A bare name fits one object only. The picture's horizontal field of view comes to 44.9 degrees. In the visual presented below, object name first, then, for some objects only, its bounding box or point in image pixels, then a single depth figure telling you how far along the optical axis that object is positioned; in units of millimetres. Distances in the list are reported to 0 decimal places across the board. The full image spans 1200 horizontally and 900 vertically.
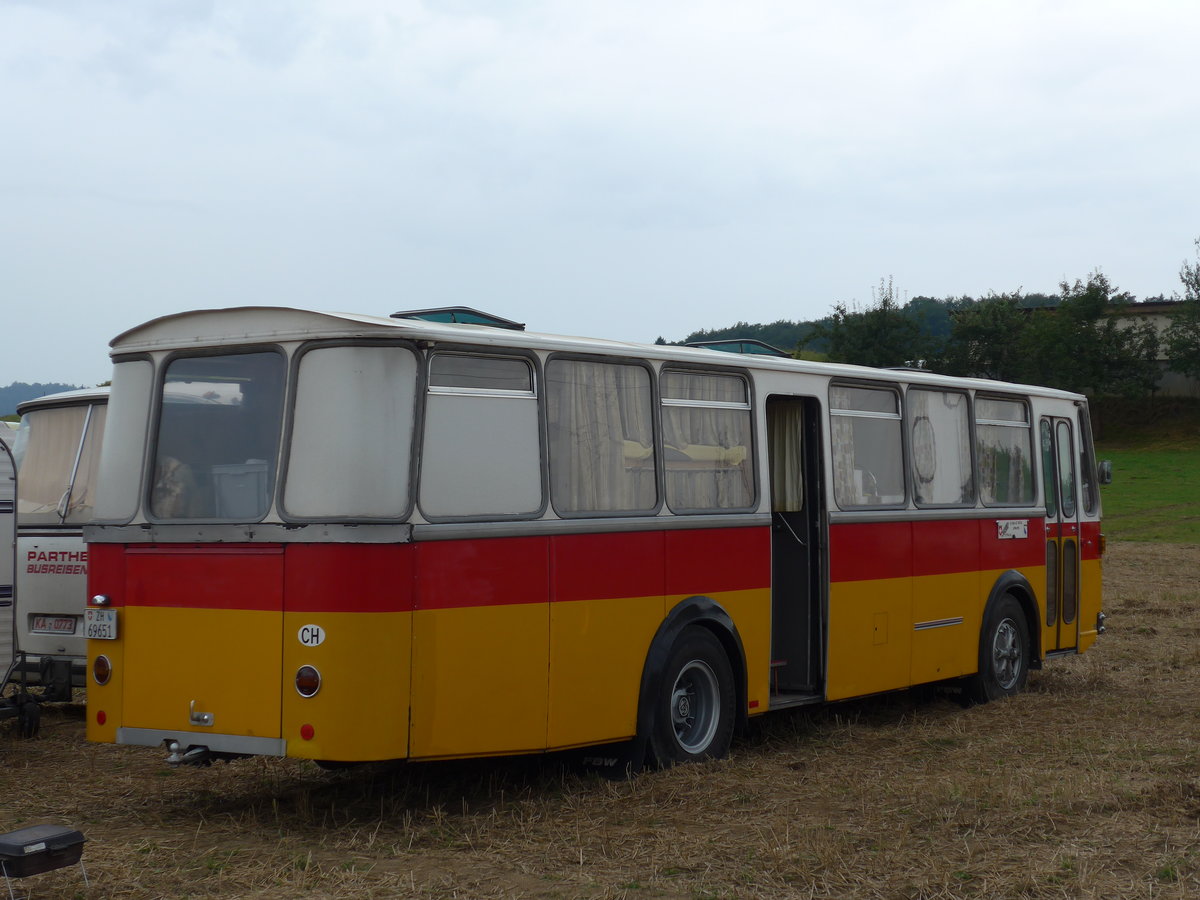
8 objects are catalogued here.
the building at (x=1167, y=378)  64250
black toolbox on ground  5625
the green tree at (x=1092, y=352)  61594
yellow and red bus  7020
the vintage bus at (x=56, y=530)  10516
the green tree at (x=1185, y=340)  63312
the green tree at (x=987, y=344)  64375
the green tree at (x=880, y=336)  64312
